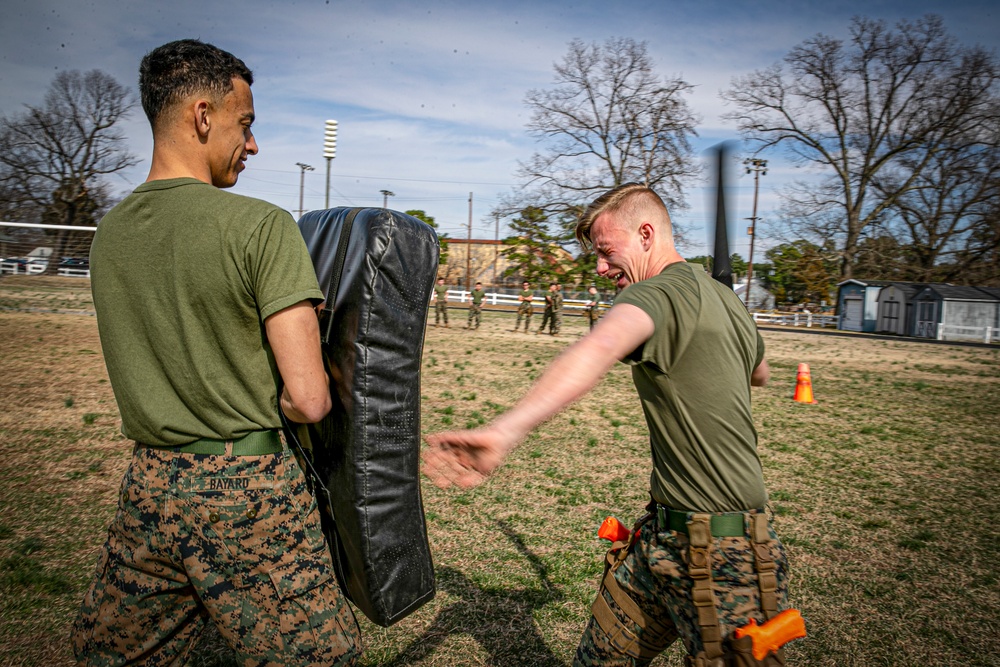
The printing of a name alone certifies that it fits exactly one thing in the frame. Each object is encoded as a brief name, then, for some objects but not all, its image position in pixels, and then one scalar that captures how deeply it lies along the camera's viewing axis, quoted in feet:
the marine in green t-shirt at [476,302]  85.09
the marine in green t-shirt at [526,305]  86.84
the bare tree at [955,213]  131.75
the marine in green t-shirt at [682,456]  6.31
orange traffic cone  38.83
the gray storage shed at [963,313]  123.95
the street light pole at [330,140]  97.55
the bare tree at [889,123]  126.93
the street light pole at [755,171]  136.46
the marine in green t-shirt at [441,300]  85.81
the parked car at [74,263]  73.77
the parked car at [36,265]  73.79
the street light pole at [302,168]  164.21
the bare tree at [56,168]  108.88
